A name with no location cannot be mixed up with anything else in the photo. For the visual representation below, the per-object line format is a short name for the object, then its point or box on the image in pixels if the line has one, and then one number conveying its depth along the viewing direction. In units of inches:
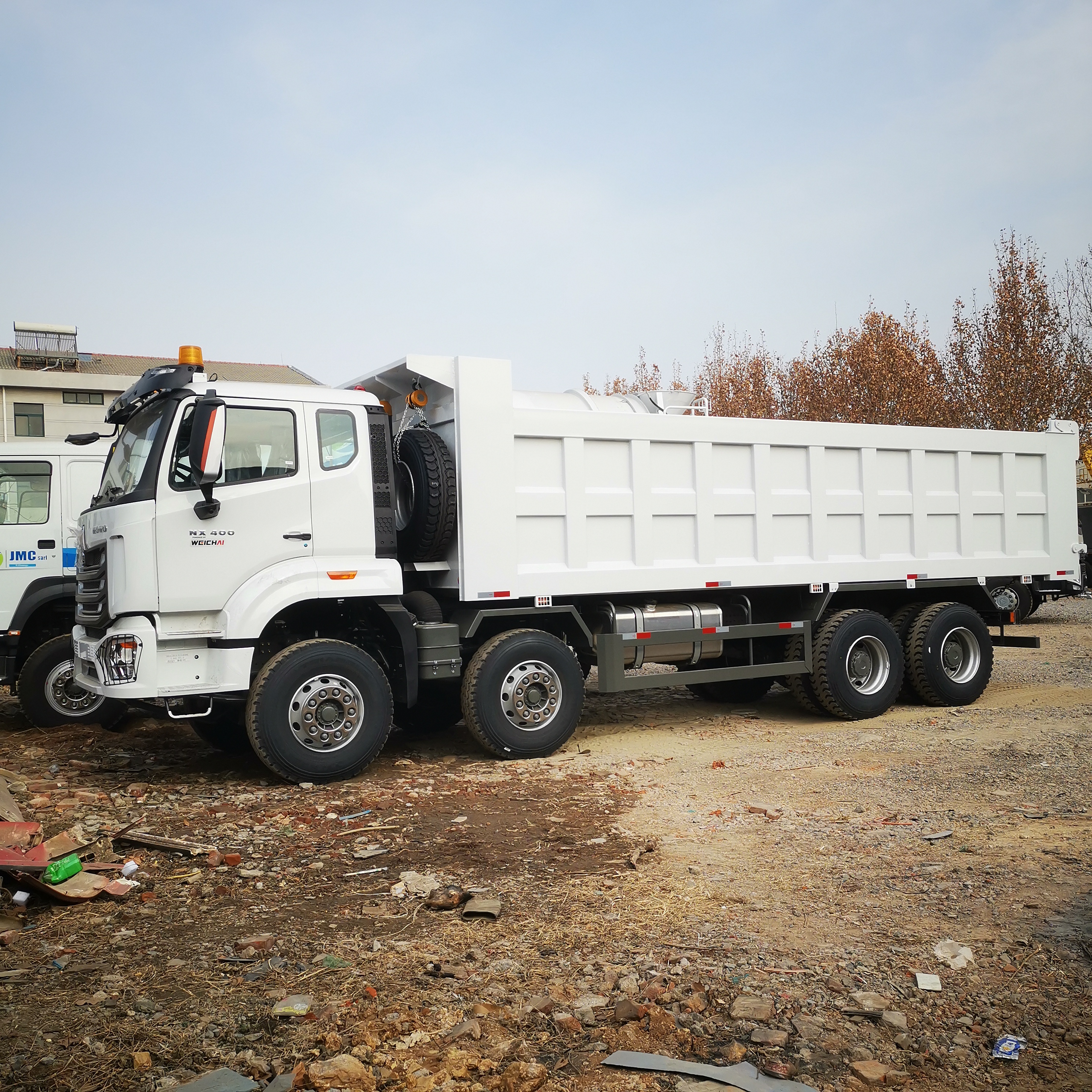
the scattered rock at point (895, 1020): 133.3
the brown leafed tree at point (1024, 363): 1065.5
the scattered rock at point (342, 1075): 120.4
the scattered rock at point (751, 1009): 135.8
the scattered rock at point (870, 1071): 121.3
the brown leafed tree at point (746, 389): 1386.6
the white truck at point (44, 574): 367.9
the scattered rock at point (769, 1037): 129.6
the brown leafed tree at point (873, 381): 1203.9
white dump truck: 272.4
